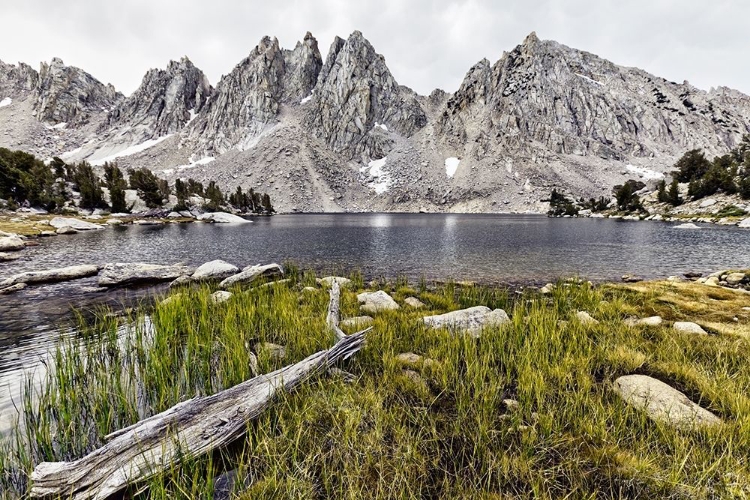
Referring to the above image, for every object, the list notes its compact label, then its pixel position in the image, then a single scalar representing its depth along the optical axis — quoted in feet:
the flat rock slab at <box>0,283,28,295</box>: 43.11
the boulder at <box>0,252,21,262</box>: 67.00
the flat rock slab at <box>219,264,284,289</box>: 45.60
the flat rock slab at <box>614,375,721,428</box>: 11.94
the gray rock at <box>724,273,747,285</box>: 46.88
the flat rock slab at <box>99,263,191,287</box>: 49.83
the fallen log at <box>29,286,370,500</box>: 9.11
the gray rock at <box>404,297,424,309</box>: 33.63
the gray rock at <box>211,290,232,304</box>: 32.03
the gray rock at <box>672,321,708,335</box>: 22.52
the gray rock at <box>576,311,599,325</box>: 25.02
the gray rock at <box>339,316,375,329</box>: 24.86
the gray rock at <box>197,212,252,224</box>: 232.32
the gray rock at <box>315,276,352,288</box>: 44.52
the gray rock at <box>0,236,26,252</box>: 75.97
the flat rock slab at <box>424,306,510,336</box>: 23.49
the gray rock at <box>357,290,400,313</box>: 31.15
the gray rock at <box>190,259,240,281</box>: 50.67
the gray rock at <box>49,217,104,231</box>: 132.87
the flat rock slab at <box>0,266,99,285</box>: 47.45
